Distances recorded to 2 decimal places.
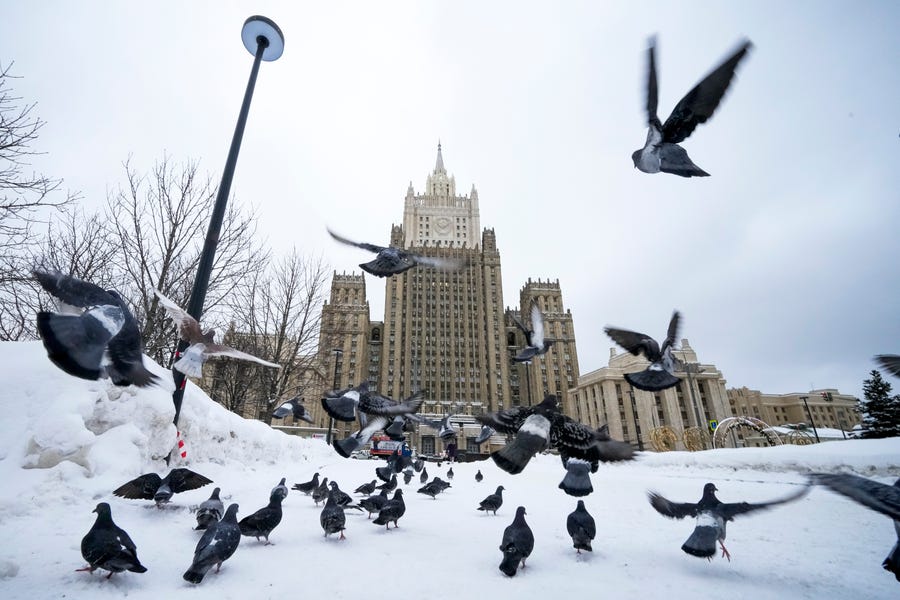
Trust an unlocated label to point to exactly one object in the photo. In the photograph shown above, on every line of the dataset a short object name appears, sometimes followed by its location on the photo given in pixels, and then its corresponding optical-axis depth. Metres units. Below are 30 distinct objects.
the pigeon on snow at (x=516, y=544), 3.87
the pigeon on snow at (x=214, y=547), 3.25
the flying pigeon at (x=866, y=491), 2.76
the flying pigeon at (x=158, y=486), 4.61
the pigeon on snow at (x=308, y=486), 7.73
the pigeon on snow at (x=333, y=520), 4.85
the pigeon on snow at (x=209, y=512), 4.56
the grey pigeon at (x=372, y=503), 6.16
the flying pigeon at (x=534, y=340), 6.66
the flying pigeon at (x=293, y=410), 6.44
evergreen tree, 25.77
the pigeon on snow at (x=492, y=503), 7.06
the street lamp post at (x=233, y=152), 6.22
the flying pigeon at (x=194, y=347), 4.33
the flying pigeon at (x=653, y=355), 4.59
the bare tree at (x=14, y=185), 7.03
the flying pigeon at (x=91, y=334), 2.37
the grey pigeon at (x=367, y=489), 7.69
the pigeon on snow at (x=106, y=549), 3.02
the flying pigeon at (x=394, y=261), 5.39
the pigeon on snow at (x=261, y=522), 4.38
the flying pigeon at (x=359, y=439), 4.69
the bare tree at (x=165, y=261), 12.47
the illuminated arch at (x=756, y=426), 19.25
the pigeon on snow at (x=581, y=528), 4.50
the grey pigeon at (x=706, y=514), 4.04
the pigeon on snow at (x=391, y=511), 5.53
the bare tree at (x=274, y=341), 17.73
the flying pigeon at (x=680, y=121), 3.88
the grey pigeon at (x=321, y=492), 7.20
